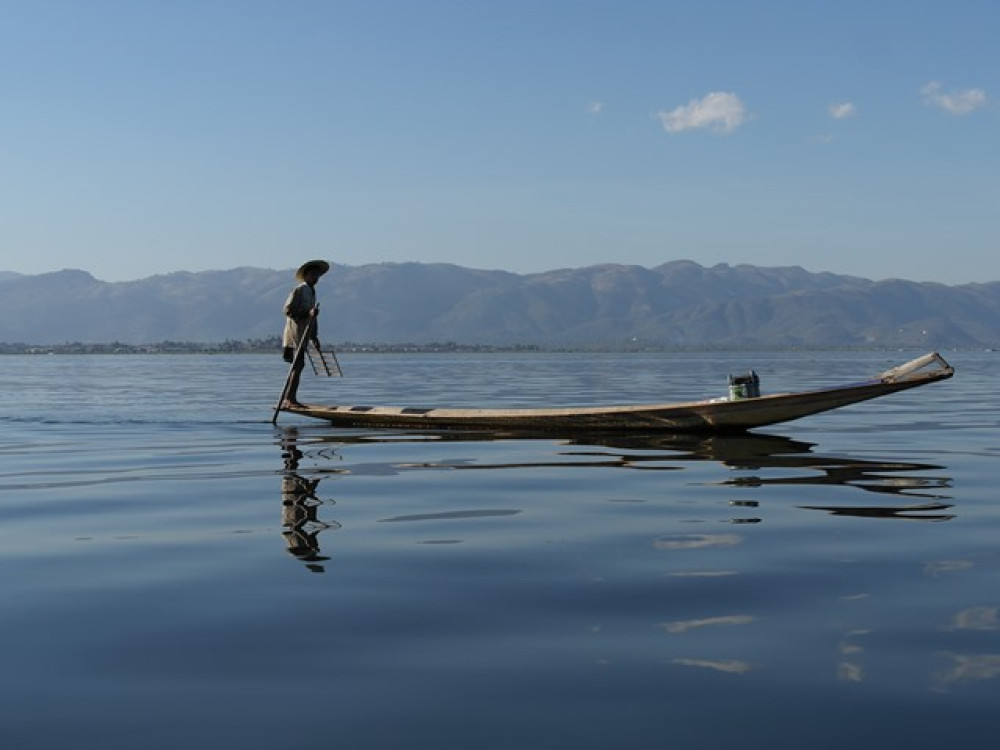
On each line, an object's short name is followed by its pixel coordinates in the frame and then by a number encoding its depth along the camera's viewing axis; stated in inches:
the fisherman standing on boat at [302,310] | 968.3
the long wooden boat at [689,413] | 745.0
